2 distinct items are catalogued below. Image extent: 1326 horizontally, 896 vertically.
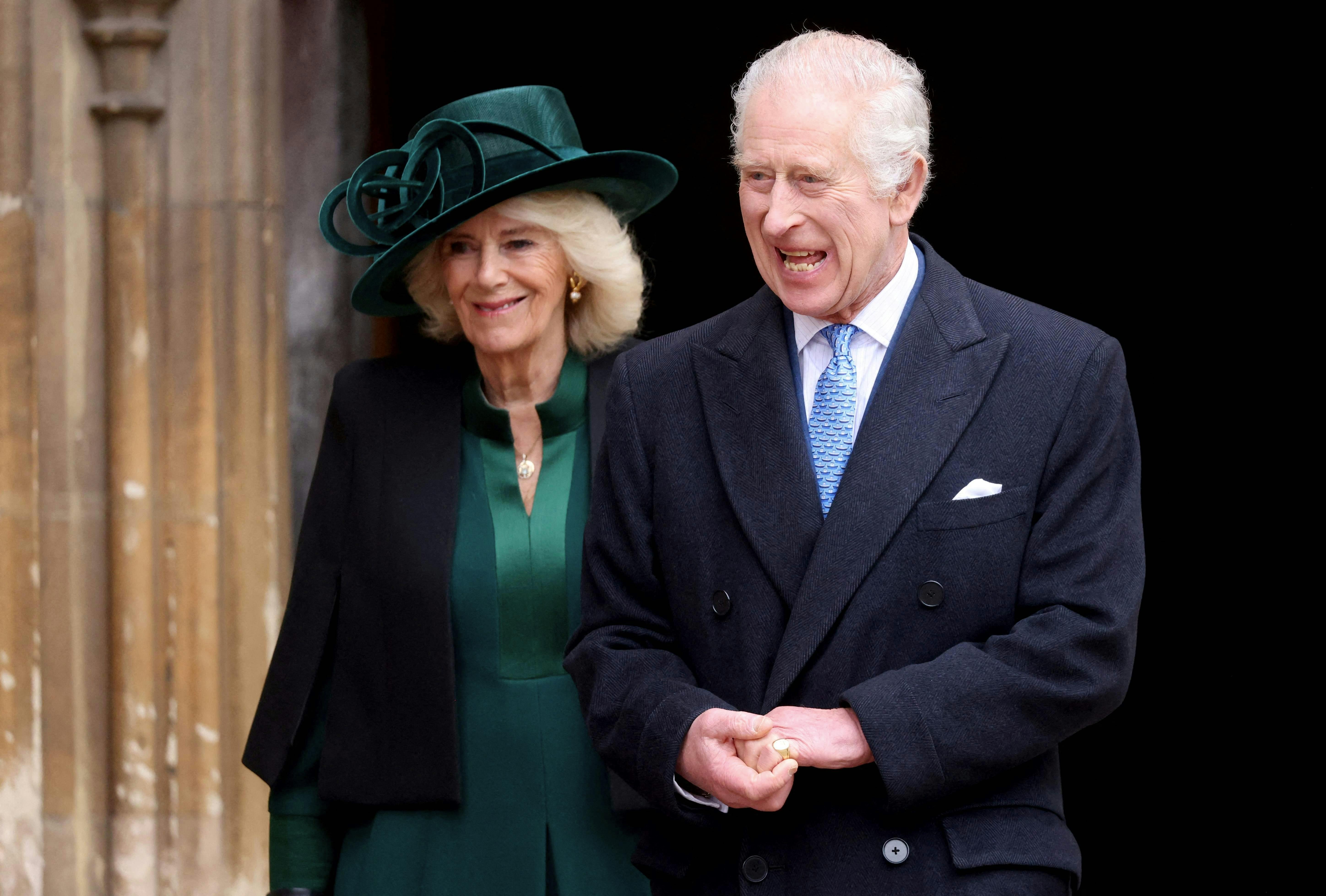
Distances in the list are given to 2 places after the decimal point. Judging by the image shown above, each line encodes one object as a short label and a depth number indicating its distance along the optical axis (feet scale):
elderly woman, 35.00
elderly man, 33.33
